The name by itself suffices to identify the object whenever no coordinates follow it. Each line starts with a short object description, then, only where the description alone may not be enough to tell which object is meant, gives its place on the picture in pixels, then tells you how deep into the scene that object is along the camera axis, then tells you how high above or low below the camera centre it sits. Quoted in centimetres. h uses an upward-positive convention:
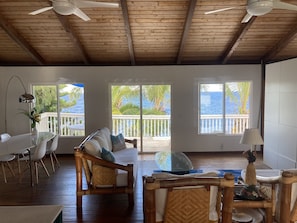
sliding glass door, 714 -31
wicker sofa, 360 -102
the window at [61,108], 712 -17
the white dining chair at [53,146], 530 -94
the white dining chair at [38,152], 462 -92
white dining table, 418 -76
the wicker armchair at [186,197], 210 -80
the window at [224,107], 715 -15
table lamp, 268 -66
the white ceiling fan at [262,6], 309 +119
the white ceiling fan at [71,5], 314 +122
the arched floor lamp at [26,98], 537 +9
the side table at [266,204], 250 -100
